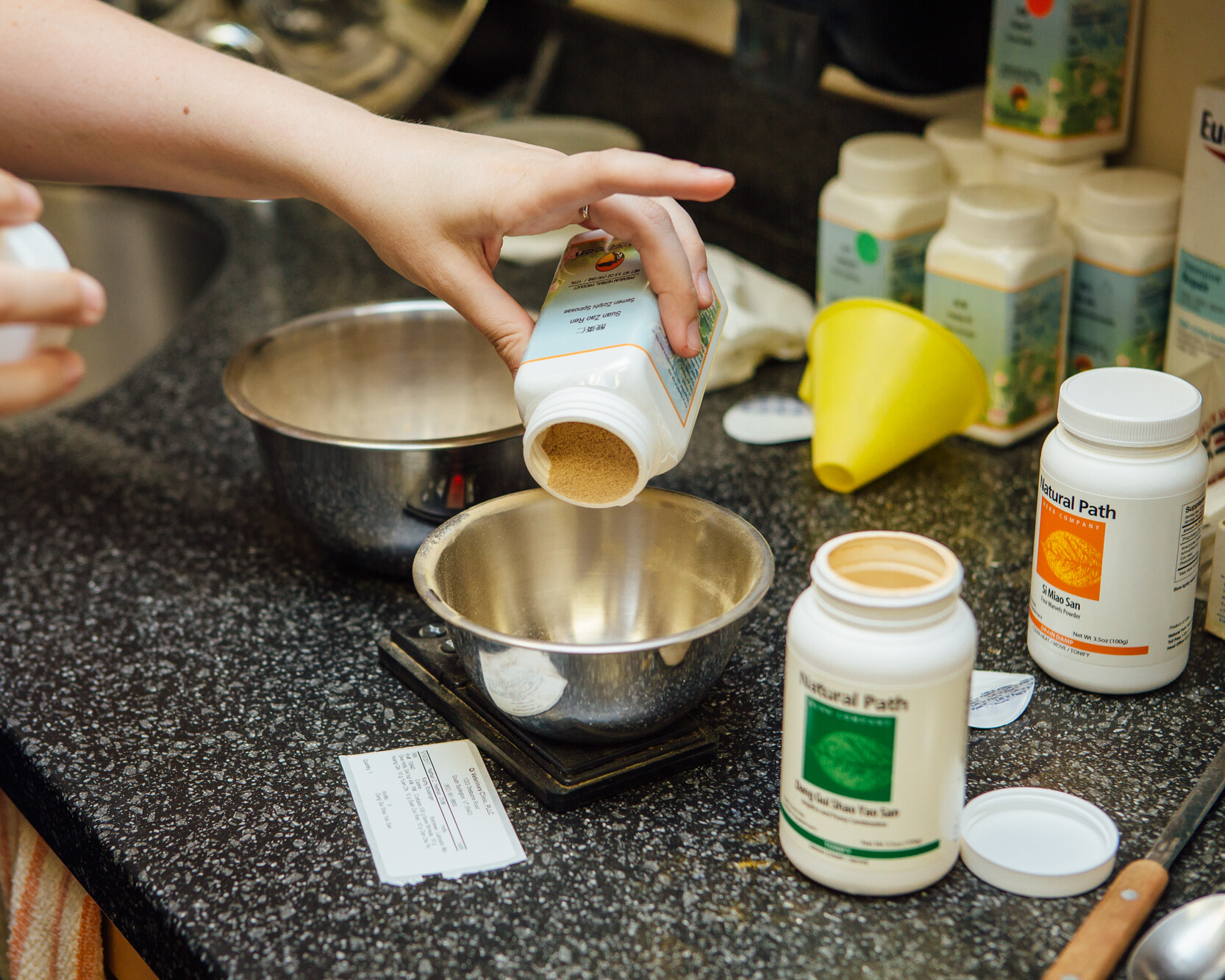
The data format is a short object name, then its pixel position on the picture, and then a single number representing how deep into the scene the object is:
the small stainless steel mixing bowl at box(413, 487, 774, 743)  0.63
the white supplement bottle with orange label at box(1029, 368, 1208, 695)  0.66
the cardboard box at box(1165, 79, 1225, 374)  0.85
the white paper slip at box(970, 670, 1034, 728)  0.73
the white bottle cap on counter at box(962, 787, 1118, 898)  0.60
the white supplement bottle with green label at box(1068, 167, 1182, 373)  0.94
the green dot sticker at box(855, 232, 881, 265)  1.05
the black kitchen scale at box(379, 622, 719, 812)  0.67
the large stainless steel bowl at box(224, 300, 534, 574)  0.81
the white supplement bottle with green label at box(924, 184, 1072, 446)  0.94
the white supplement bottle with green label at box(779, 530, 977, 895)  0.53
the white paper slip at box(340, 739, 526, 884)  0.64
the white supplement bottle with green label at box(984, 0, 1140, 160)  0.96
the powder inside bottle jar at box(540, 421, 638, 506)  0.68
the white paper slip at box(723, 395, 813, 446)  1.06
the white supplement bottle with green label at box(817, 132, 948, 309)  1.03
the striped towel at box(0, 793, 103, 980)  0.76
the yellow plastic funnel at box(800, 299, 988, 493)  0.94
